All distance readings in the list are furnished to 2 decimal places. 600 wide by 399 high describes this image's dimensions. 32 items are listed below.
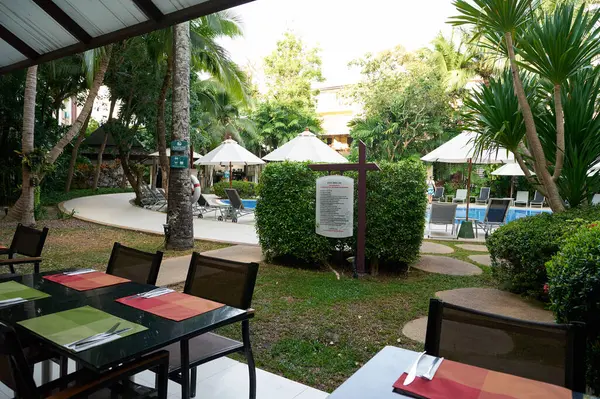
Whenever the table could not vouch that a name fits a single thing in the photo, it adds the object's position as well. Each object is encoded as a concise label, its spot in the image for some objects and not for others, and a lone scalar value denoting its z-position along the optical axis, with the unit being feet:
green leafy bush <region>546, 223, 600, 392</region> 7.12
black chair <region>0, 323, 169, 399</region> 5.17
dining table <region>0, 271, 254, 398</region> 5.39
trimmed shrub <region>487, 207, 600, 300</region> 14.03
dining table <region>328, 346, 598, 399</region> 4.63
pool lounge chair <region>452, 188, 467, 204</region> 65.10
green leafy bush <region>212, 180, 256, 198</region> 69.10
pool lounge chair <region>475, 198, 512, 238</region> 32.22
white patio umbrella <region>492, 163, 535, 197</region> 57.74
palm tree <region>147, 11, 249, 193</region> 44.42
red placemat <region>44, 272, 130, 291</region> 8.55
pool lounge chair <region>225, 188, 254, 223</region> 40.24
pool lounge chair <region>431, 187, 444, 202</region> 65.21
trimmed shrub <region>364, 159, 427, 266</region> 19.35
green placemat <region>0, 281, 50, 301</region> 7.75
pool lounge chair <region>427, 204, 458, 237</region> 32.71
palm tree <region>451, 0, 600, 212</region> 14.53
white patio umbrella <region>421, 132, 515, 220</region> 35.60
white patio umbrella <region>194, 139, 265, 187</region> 49.32
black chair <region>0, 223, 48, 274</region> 12.48
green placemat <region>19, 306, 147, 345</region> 5.95
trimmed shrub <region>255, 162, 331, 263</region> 20.67
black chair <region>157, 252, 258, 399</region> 7.80
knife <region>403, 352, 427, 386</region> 4.88
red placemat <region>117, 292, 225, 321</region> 7.00
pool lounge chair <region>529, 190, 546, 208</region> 59.82
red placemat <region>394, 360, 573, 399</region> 4.62
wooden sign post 18.92
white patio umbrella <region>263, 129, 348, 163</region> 36.52
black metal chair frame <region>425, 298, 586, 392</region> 5.01
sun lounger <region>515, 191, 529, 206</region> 58.70
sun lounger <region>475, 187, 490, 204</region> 65.46
